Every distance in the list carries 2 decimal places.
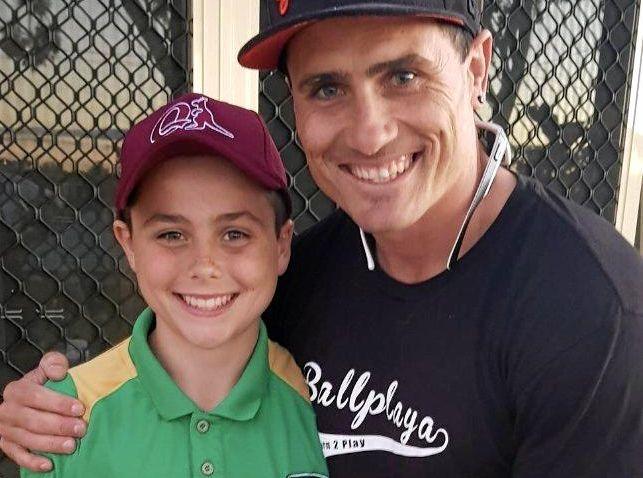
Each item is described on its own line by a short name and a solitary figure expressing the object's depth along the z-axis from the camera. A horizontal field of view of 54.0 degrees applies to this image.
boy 1.08
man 0.88
